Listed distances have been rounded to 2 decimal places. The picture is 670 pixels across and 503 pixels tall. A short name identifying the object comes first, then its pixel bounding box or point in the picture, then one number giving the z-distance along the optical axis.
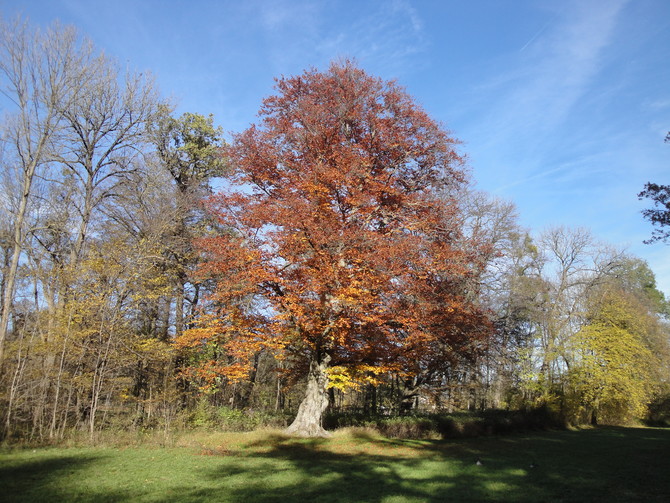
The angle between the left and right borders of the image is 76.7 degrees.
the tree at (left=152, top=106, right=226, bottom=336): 19.53
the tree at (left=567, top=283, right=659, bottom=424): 24.77
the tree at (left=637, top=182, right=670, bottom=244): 11.76
